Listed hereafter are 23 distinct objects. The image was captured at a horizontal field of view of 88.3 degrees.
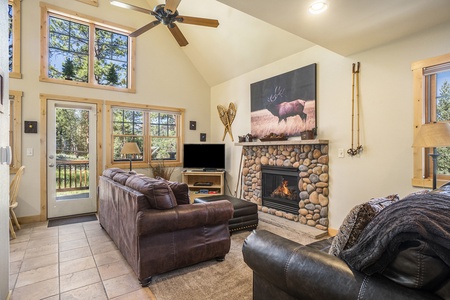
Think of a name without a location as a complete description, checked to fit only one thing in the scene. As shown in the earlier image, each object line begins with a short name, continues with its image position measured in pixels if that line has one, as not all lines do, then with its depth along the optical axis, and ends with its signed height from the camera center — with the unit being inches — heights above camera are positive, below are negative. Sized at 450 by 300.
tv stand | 201.8 -29.1
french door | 165.5 -7.1
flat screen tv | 207.8 -6.4
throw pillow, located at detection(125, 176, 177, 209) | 83.7 -16.0
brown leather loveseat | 82.0 -29.7
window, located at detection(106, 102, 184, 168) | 190.7 +14.5
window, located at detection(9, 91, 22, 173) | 150.6 +14.2
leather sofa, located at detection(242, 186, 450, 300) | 32.5 -18.4
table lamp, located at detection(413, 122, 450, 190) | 75.0 +4.7
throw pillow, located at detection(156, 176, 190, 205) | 94.3 -17.5
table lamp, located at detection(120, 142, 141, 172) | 168.9 -0.1
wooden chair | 131.6 -22.5
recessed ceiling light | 77.7 +49.4
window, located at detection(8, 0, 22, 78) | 151.3 +71.9
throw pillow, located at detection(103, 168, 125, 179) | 124.2 -12.9
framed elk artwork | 144.2 +31.4
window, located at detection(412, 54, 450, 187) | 96.0 +18.7
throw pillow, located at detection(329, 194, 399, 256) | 45.3 -15.2
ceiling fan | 109.8 +69.3
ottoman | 129.2 -37.9
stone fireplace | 136.6 -20.0
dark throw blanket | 32.3 -12.3
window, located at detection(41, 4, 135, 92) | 167.0 +76.0
